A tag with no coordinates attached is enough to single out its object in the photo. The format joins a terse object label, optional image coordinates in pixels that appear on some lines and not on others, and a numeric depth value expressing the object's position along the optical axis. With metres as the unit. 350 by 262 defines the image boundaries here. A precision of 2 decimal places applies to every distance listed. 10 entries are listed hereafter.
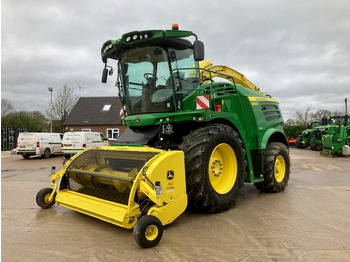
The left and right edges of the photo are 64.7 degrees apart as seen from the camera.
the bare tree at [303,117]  47.19
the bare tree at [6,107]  40.80
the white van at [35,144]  16.06
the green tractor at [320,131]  18.33
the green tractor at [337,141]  15.70
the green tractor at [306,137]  23.80
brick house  29.38
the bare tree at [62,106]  30.80
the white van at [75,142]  15.24
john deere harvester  3.43
